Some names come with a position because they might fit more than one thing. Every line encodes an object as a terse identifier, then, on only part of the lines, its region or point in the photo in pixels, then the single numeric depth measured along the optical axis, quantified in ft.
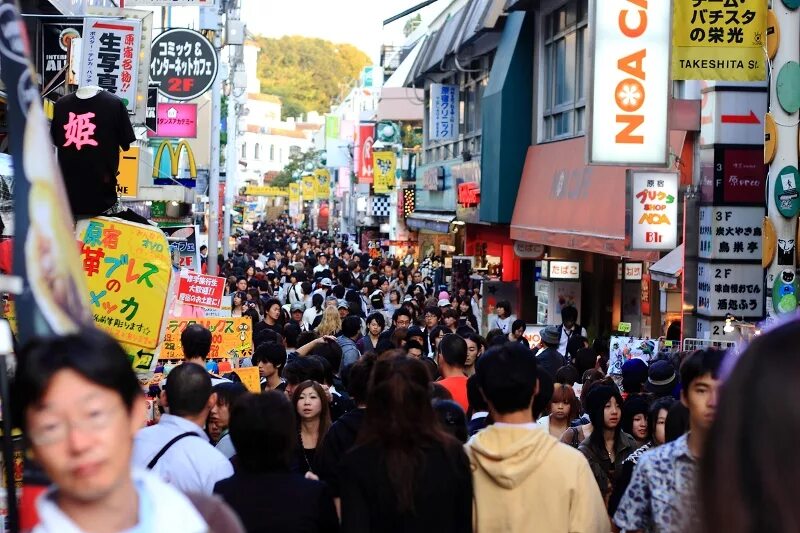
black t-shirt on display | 23.21
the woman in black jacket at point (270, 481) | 15.11
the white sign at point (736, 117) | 49.52
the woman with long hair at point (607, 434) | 25.26
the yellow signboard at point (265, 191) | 375.86
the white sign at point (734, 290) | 50.01
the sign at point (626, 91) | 49.88
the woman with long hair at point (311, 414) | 24.70
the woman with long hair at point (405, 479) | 15.19
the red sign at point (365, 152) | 194.29
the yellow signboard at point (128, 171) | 58.12
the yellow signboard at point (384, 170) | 166.09
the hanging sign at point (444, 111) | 110.11
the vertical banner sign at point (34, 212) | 10.60
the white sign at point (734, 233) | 50.11
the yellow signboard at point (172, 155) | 85.76
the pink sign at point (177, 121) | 98.53
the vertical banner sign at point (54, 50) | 52.54
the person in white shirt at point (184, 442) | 17.38
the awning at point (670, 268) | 51.53
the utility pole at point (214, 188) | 96.02
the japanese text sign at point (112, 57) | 50.16
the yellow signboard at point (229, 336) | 40.19
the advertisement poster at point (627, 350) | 42.65
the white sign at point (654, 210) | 50.29
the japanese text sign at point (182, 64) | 77.71
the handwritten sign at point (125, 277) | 23.07
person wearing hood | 15.75
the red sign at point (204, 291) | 47.26
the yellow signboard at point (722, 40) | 45.14
